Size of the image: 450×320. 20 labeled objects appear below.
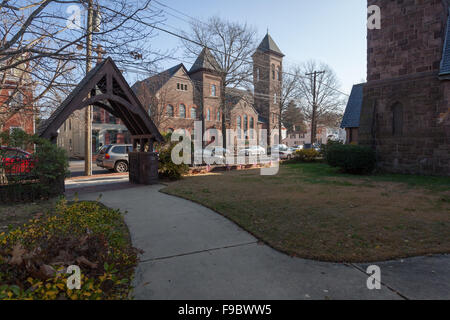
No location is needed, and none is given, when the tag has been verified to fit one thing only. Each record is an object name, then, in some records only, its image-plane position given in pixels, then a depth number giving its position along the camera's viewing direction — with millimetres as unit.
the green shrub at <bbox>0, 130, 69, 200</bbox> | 7504
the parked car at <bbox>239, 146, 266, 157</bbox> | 31603
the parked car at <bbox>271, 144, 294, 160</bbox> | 36438
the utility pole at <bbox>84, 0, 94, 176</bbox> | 14630
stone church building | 12195
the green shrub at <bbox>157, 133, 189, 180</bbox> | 12195
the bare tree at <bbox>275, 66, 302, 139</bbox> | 38781
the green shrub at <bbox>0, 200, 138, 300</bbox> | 2445
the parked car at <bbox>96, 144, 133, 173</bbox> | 17062
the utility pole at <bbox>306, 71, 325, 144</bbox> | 34094
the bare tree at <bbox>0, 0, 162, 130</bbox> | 6035
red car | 7457
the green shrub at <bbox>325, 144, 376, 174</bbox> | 13352
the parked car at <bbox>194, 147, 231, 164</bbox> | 20925
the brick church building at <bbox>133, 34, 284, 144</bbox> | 22906
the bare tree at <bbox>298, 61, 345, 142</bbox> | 39875
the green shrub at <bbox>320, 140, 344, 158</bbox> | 22031
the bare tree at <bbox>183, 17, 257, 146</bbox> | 25547
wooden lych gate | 8586
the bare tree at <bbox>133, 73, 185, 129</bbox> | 21891
